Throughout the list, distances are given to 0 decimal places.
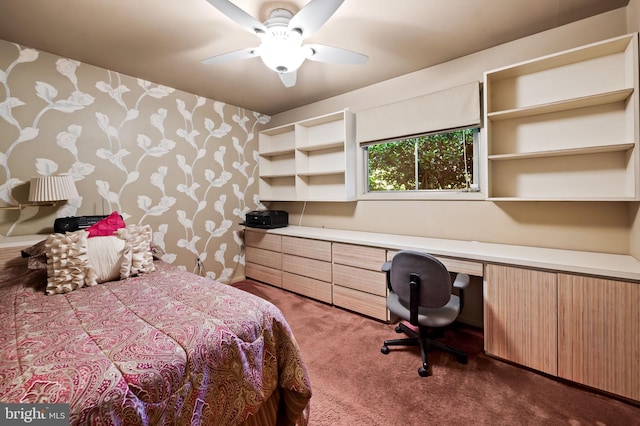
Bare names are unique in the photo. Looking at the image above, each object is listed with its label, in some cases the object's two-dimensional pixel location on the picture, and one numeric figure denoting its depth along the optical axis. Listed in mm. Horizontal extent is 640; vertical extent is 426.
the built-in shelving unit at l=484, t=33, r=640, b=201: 1745
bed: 812
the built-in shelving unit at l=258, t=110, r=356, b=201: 3113
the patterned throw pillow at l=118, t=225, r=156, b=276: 1866
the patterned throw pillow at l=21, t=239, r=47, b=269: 1742
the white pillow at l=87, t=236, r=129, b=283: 1754
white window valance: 2322
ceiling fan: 1439
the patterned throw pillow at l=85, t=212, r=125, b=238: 1911
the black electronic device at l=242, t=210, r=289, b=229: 3465
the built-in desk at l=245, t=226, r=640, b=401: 1487
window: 2508
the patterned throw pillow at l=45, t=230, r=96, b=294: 1588
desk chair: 1715
